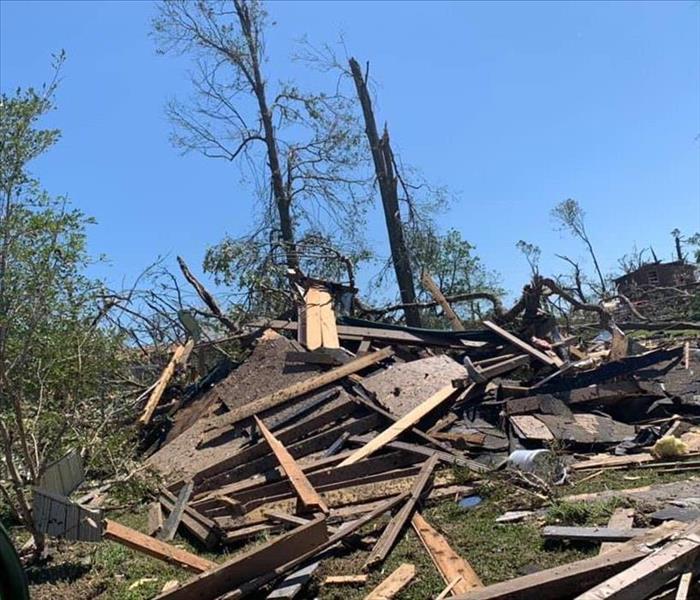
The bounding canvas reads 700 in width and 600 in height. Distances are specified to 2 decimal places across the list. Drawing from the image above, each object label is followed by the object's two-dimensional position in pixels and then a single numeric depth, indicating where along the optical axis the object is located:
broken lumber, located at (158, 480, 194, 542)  5.60
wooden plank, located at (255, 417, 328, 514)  5.41
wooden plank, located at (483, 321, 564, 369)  9.39
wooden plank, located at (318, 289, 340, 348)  10.28
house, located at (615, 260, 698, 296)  28.83
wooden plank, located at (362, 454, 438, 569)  4.36
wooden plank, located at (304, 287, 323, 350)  10.27
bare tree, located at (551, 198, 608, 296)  40.62
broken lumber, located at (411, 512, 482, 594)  3.89
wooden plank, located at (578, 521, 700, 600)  3.08
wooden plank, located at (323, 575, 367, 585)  4.10
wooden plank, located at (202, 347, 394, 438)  8.39
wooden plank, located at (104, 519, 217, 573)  4.64
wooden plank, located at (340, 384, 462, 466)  6.82
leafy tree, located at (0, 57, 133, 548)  5.10
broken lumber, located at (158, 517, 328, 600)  3.88
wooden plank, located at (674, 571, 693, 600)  3.13
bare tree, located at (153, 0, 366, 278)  19.41
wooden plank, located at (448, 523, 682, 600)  3.32
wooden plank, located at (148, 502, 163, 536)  5.75
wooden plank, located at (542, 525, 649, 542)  3.98
